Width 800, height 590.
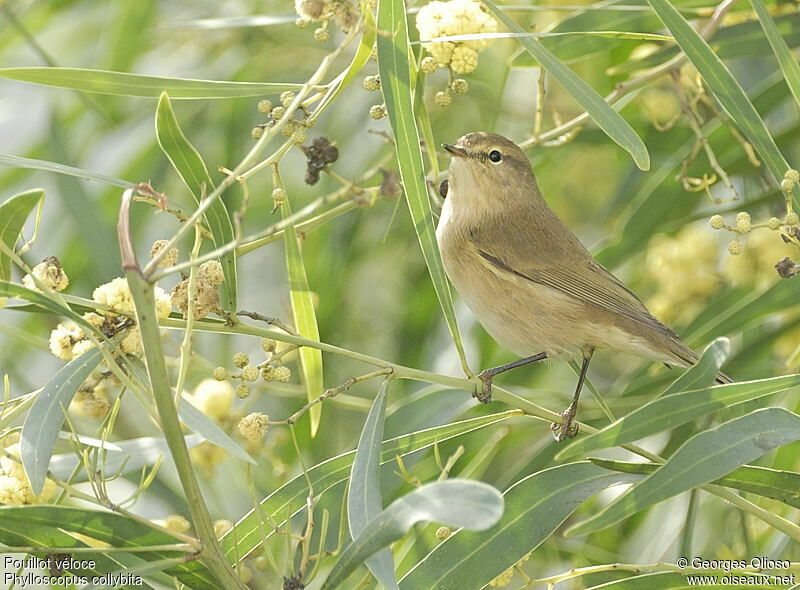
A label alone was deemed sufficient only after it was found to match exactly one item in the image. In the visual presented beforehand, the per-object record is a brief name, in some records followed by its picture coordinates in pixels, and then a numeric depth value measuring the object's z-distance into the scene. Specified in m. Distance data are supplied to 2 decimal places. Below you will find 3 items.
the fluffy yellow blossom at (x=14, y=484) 3.62
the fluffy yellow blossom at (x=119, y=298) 3.66
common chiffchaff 6.27
